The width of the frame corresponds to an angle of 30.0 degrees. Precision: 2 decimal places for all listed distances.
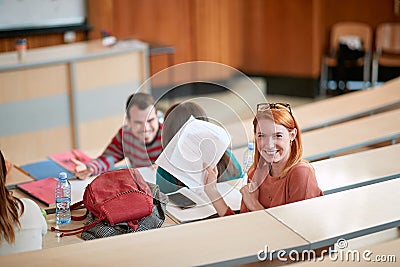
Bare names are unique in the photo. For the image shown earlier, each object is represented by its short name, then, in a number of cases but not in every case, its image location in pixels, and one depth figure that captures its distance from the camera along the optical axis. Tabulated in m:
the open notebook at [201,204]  3.10
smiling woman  3.12
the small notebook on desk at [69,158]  4.21
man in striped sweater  3.41
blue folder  4.07
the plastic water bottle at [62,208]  3.30
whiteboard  7.46
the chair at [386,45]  8.18
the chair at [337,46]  8.34
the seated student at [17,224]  2.70
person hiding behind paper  2.99
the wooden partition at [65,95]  5.91
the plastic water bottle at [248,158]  3.22
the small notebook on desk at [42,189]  3.63
